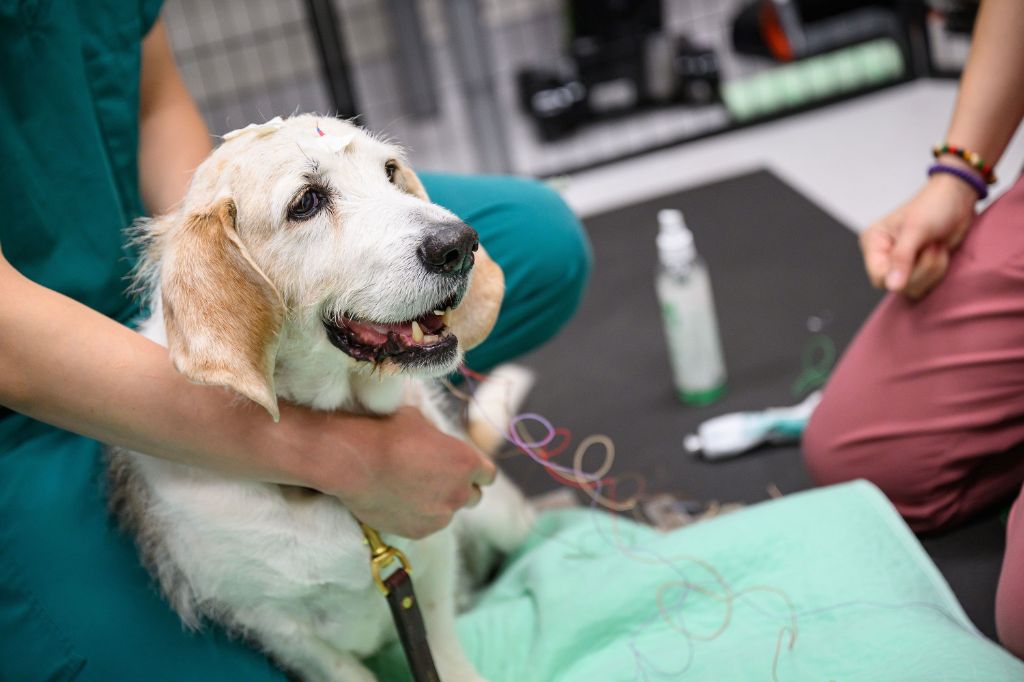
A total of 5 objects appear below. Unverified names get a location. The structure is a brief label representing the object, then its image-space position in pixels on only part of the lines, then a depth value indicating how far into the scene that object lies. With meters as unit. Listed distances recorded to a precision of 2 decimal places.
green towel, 1.06
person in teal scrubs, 0.92
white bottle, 1.66
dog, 0.87
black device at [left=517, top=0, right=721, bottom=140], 3.15
